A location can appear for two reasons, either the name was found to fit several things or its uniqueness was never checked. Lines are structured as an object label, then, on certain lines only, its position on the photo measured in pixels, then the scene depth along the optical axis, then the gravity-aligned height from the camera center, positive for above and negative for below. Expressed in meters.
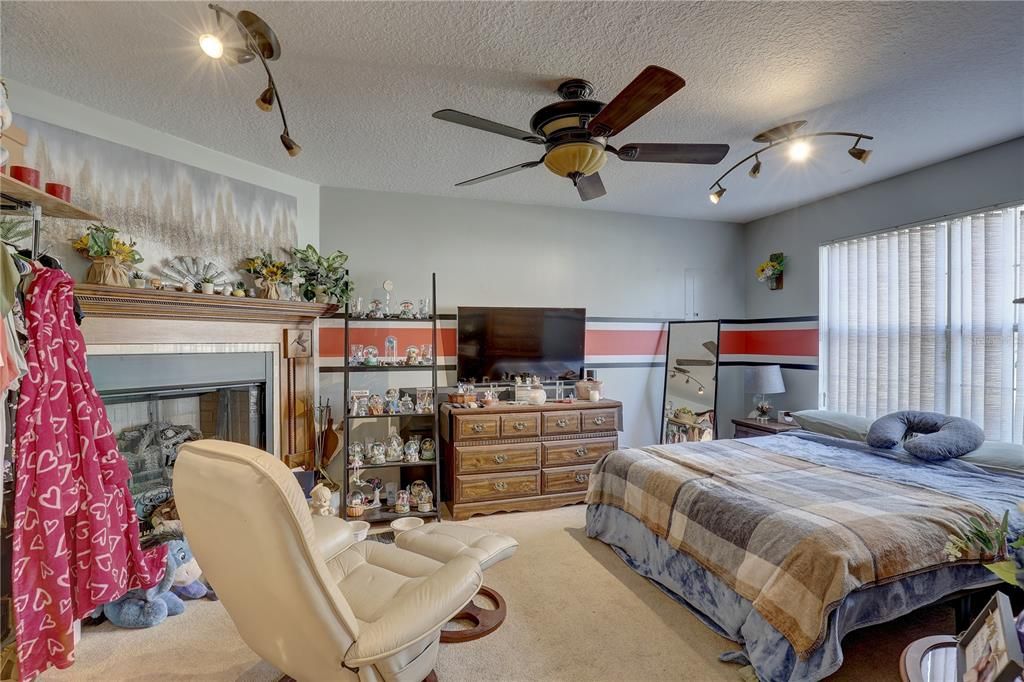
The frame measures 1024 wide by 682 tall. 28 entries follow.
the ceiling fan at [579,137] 2.00 +0.92
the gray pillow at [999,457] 2.56 -0.67
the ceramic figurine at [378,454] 3.54 -0.90
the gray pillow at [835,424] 3.35 -0.64
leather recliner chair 1.25 -0.73
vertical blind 3.07 +0.14
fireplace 2.69 -0.45
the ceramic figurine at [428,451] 3.69 -0.91
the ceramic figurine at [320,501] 3.21 -1.14
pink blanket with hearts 1.78 -0.64
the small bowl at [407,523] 2.90 -1.17
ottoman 1.97 -0.93
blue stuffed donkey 2.20 -1.28
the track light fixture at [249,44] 1.69 +1.16
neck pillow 2.75 -0.59
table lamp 4.37 -0.42
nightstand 4.00 -0.79
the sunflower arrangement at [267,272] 3.21 +0.47
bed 1.70 -0.84
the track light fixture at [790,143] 2.62 +1.26
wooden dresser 3.62 -0.93
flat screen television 4.08 -0.04
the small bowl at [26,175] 1.84 +0.65
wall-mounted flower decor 4.68 +0.71
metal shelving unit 3.38 -0.72
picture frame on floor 0.87 -0.65
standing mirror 4.43 -0.43
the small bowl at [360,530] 2.44 -1.05
